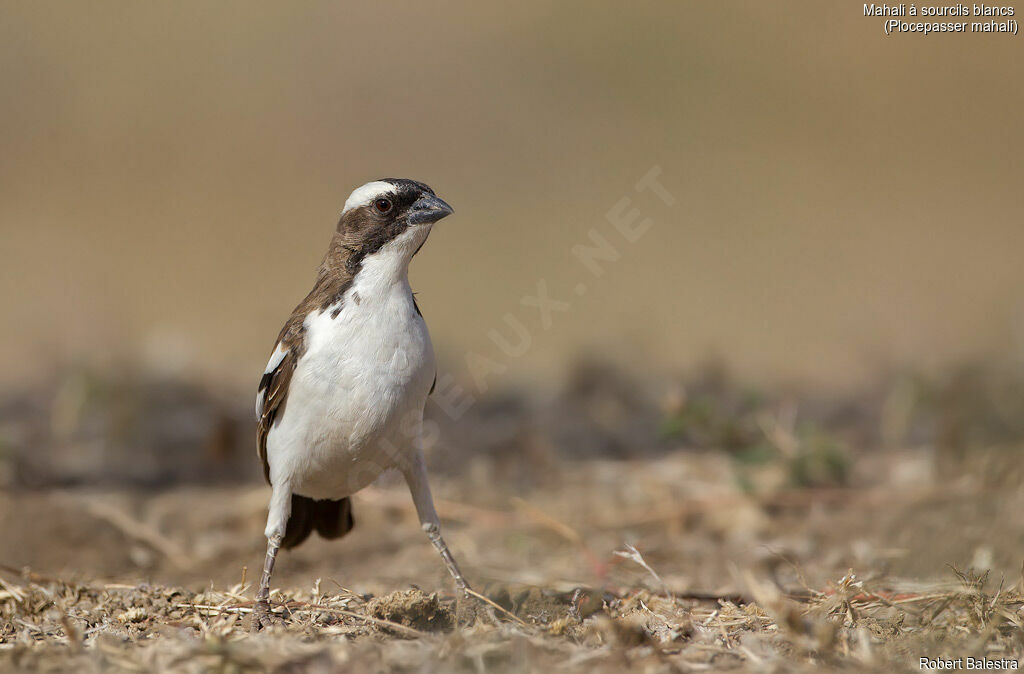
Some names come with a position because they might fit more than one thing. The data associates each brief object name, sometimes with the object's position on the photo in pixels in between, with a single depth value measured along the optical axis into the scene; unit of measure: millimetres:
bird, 9758
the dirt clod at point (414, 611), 9383
